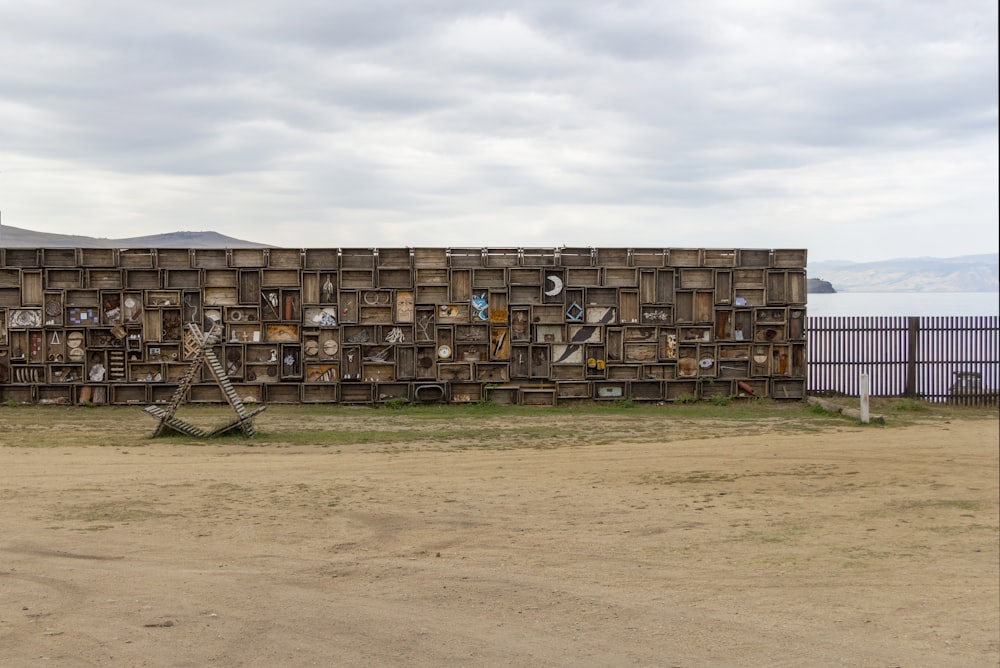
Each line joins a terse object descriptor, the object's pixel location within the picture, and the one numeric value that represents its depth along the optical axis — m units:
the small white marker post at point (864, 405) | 20.98
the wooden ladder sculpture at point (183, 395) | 17.84
